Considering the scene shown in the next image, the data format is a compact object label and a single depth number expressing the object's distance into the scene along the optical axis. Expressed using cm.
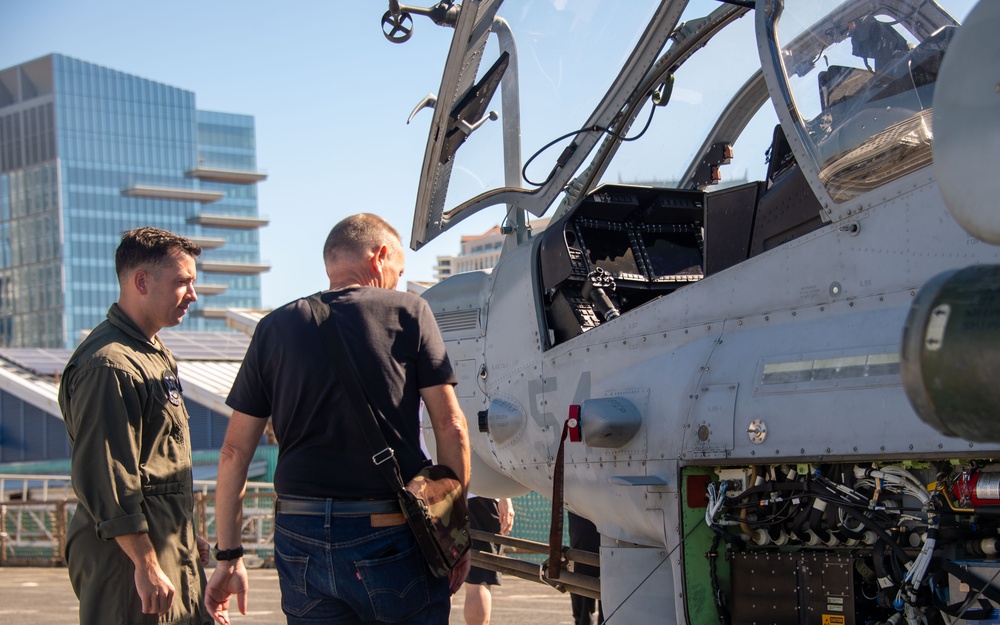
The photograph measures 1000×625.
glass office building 10588
